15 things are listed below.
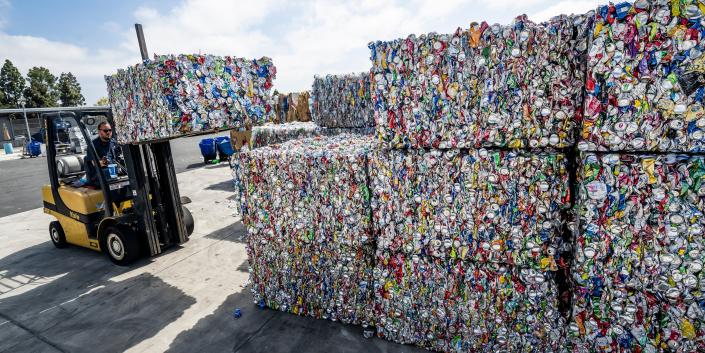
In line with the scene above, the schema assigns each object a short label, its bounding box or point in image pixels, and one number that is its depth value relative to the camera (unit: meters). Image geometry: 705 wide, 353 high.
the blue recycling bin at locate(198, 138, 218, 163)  15.70
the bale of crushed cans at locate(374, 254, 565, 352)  2.88
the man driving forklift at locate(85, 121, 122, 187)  5.70
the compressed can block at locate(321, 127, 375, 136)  6.39
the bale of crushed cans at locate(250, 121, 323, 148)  7.64
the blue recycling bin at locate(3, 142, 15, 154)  26.73
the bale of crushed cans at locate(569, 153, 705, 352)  2.22
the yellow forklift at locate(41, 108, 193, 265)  5.54
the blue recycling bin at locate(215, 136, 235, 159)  15.66
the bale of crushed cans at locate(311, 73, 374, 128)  6.45
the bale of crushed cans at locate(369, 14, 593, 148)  2.44
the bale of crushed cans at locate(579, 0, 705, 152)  2.03
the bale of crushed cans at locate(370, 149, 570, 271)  2.62
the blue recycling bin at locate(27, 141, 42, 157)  23.95
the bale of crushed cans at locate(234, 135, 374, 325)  3.43
